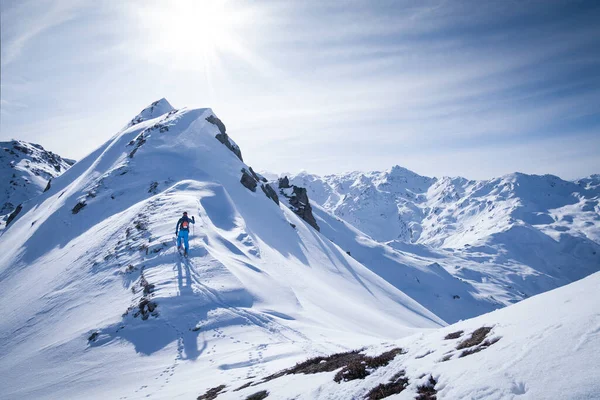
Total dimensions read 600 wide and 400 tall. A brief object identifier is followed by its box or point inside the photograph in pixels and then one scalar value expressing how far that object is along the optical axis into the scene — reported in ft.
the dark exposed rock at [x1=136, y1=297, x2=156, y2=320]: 58.34
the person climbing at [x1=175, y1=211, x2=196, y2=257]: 72.64
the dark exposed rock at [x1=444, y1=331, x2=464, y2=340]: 31.79
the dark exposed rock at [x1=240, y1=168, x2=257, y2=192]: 166.07
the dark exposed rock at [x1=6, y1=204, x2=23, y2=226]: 197.97
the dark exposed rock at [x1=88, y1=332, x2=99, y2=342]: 56.28
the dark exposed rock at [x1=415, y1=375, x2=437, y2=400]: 21.68
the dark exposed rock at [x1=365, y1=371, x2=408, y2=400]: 24.41
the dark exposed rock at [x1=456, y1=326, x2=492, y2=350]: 27.37
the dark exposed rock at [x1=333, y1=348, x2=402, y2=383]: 28.84
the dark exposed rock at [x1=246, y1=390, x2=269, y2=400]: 31.22
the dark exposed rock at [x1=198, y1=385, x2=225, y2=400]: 34.96
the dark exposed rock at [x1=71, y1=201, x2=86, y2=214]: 128.16
